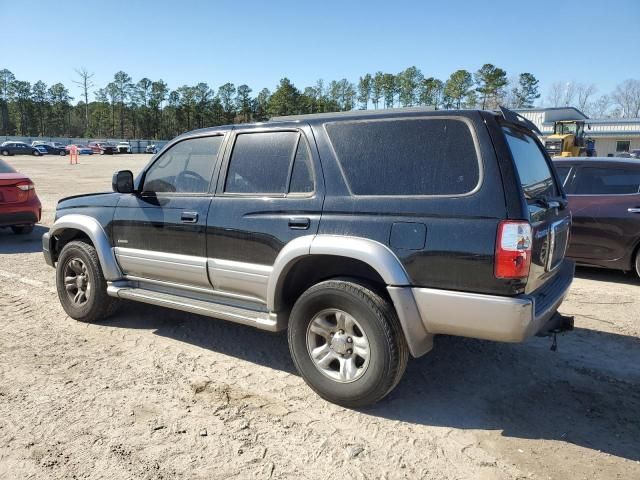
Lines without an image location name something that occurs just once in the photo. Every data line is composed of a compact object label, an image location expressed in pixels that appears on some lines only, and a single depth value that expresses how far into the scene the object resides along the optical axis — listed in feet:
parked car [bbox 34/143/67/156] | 204.29
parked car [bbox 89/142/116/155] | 225.97
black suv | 9.67
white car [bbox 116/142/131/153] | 234.99
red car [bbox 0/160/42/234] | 29.35
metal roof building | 165.89
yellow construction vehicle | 89.66
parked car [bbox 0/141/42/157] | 184.65
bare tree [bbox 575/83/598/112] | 337.23
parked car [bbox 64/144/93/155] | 221.95
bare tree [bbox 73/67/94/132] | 390.83
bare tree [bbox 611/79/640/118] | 330.34
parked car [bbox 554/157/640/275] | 21.29
